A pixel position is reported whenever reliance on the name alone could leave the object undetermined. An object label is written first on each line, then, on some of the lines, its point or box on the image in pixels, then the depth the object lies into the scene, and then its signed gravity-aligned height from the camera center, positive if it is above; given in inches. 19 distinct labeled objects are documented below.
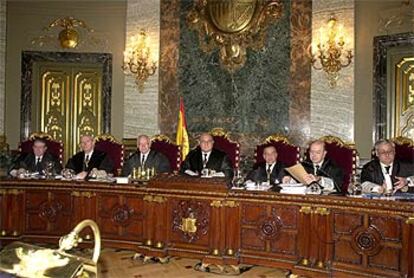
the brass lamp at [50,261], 69.4 -19.1
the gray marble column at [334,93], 242.5 +26.0
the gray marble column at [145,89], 282.4 +31.4
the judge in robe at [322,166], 187.6 -9.8
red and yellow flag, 257.4 +2.3
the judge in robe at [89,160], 224.5 -10.0
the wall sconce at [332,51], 241.4 +47.8
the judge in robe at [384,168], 180.9 -10.0
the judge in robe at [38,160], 226.5 -10.4
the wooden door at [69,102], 302.7 +24.7
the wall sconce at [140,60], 282.0 +49.0
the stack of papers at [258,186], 171.2 -16.9
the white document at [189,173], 195.5 -13.8
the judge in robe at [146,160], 223.9 -9.6
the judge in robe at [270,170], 203.8 -12.7
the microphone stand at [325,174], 172.9 -13.1
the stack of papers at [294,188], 162.4 -16.6
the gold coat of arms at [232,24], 262.8 +68.0
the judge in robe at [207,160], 216.2 -9.0
